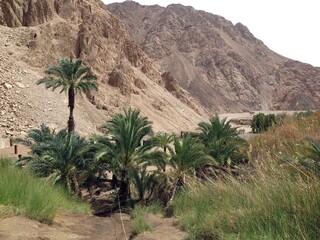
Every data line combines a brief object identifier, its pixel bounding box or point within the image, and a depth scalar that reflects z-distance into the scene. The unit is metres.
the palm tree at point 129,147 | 19.16
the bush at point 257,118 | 61.70
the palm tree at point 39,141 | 20.48
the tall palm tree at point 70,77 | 31.44
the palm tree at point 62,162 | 19.00
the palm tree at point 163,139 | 33.18
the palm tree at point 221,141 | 19.22
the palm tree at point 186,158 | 17.42
